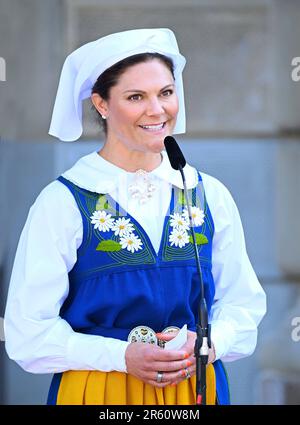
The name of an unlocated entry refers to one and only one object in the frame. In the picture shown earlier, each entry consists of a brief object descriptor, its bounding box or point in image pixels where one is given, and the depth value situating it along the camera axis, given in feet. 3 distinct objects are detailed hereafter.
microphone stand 18.52
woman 18.99
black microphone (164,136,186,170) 18.78
